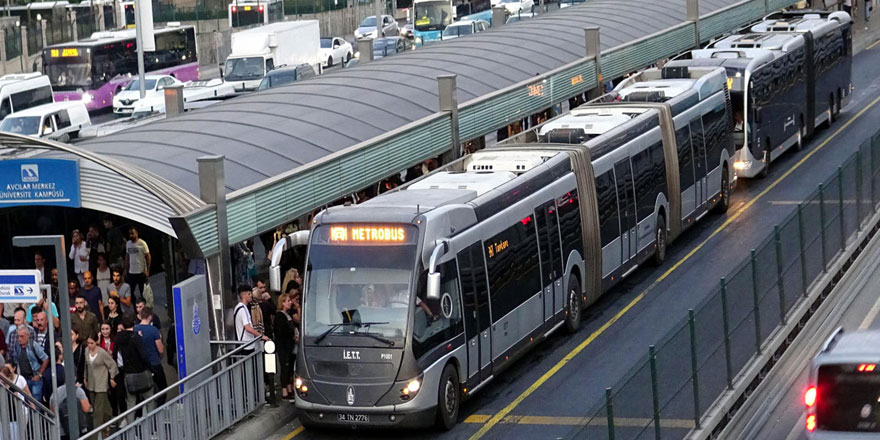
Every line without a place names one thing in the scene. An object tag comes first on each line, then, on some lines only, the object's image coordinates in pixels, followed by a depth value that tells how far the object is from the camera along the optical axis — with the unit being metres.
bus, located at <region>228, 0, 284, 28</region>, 82.18
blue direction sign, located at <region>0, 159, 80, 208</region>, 19.64
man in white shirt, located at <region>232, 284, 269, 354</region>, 19.31
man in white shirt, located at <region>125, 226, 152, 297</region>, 24.81
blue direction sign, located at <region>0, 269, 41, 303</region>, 15.04
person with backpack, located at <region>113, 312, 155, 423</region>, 18.05
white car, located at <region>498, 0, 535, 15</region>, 87.14
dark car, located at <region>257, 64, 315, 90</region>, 50.97
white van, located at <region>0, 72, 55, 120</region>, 52.34
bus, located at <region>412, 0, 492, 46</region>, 80.00
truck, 58.84
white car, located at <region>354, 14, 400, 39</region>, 82.19
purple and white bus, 62.31
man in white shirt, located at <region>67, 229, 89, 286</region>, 24.77
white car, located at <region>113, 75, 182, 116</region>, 58.47
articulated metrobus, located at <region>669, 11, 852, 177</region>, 34.34
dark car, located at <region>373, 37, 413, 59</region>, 66.92
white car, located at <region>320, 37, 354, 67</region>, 71.06
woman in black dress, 19.56
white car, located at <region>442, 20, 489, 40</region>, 73.81
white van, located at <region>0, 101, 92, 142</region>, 46.69
